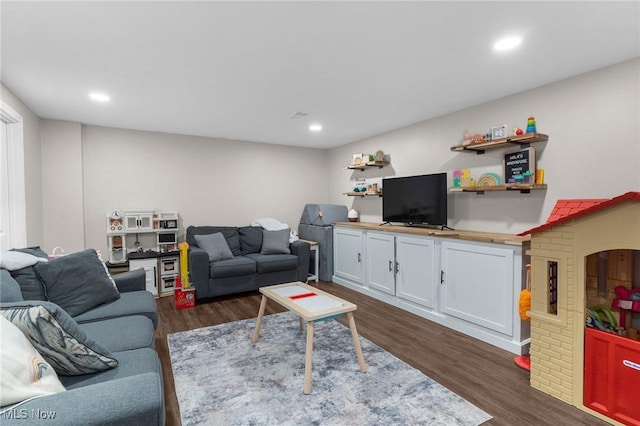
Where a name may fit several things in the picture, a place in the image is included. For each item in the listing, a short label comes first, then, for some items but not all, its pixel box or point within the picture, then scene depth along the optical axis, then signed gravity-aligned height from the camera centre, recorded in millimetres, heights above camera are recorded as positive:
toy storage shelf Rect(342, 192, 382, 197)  4713 +197
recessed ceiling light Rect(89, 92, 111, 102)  3021 +1110
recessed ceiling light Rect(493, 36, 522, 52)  2051 +1101
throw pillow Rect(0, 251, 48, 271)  1981 -342
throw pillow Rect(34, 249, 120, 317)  2170 -550
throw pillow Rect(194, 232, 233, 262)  4238 -546
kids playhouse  1817 -707
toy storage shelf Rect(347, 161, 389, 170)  4613 +638
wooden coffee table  2206 -783
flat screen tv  3617 +80
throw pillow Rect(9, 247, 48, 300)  2023 -499
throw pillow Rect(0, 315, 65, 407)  1010 -564
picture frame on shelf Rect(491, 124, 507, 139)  2972 +720
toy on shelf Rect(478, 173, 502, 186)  3159 +270
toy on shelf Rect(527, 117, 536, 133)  2812 +730
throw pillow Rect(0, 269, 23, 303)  1667 -452
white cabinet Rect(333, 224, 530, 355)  2699 -774
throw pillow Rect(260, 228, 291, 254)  4719 -540
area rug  1865 -1258
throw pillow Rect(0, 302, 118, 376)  1238 -549
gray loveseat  4016 -786
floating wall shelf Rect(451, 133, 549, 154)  2768 +606
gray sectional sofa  988 -655
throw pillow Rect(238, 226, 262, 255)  4867 -510
